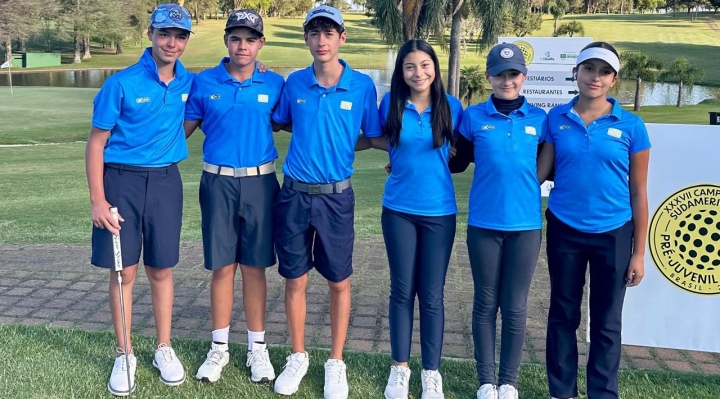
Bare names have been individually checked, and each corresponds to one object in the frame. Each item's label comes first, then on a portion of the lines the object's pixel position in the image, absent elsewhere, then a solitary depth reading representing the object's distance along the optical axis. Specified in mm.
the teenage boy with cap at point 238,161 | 3562
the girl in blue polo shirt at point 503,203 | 3268
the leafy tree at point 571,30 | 45344
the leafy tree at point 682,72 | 34997
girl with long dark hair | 3365
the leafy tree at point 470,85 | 28891
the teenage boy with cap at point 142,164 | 3459
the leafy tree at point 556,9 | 62972
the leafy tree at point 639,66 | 33688
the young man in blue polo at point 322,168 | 3459
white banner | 3717
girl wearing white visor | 3168
